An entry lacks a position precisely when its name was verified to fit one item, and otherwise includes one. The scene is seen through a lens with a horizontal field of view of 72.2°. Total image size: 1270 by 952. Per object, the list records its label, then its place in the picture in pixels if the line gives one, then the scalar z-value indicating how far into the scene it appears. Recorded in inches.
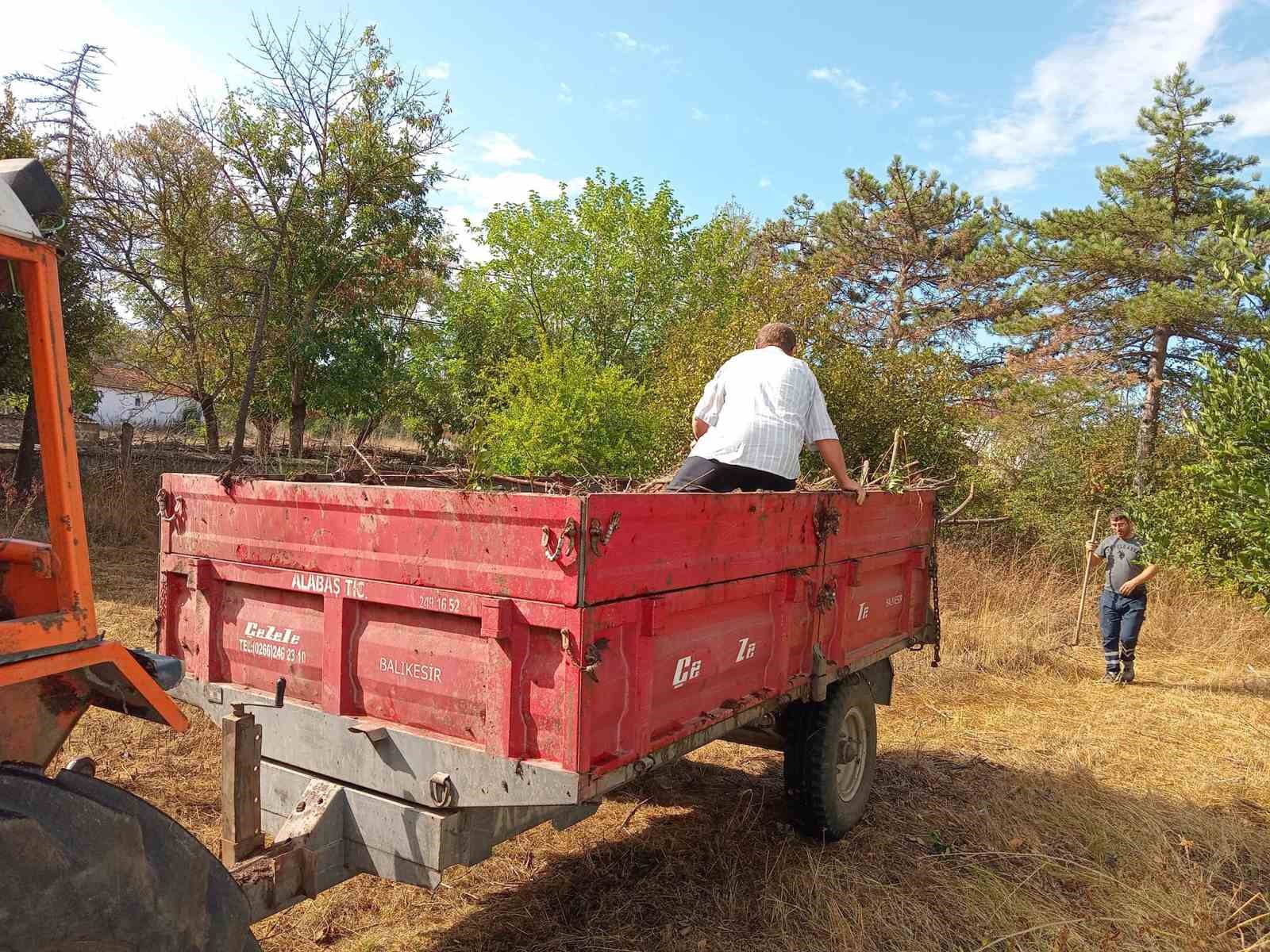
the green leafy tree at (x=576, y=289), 788.6
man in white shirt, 168.2
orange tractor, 71.3
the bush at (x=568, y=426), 358.3
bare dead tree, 496.4
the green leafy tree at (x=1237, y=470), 285.9
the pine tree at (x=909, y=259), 859.4
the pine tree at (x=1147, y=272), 557.3
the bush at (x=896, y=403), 463.5
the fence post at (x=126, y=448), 514.3
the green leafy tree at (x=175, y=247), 524.4
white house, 629.3
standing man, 337.7
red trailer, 100.7
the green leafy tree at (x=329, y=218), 543.5
